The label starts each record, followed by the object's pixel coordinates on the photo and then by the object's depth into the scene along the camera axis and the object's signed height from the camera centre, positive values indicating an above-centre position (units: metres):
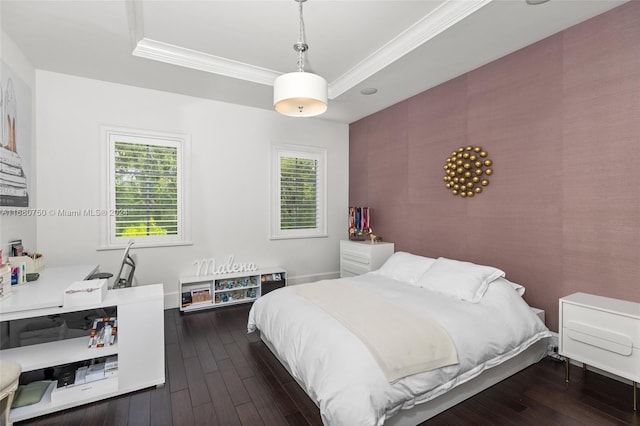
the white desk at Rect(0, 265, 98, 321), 1.81 -0.55
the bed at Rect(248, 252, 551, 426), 1.68 -0.86
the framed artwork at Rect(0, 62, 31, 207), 2.42 +0.65
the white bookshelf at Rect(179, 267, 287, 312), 3.90 -1.02
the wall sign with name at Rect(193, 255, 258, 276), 4.09 -0.76
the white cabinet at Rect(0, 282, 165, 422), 1.99 -0.96
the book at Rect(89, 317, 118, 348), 2.19 -0.89
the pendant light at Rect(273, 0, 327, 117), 2.08 +0.86
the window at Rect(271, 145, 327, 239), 4.68 +0.32
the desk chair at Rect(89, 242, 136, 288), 3.11 -0.66
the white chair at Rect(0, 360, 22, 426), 1.59 -0.90
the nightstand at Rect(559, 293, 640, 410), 2.01 -0.87
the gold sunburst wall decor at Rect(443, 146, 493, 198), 3.24 +0.46
